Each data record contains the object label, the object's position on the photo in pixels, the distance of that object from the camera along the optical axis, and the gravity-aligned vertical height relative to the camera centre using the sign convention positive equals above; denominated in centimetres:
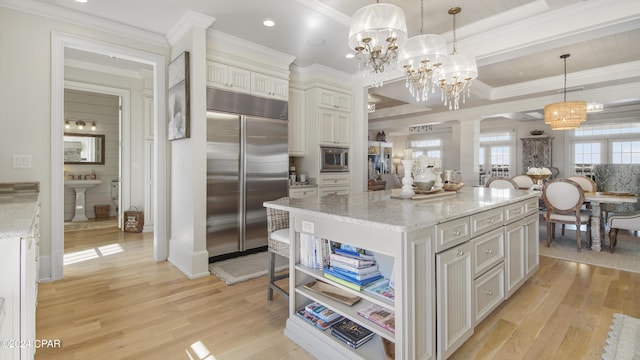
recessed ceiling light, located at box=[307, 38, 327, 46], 372 +173
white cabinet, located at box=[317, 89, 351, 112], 473 +130
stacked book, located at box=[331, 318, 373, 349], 170 -91
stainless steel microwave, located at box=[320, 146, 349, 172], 476 +34
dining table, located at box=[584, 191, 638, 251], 401 -47
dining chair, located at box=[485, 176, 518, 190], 484 -6
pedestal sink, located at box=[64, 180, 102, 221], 616 -31
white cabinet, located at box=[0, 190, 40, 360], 121 -46
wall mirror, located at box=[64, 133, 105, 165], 634 +66
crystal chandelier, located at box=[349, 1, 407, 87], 233 +120
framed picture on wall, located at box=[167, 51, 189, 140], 321 +92
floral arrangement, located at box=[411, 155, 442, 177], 262 +13
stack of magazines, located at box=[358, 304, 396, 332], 157 -75
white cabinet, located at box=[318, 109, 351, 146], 475 +86
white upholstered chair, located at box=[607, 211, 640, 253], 378 -56
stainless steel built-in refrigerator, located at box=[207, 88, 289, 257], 354 +17
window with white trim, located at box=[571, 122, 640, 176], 799 +94
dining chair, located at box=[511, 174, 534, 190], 524 -3
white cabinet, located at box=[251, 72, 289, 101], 390 +126
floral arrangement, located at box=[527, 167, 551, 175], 534 +13
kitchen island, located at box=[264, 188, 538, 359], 143 -49
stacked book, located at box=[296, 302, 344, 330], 190 -90
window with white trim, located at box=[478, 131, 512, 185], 998 +85
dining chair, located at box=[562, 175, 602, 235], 477 -9
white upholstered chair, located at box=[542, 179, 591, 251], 407 -35
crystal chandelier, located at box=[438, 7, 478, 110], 324 +120
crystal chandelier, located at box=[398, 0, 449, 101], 285 +121
